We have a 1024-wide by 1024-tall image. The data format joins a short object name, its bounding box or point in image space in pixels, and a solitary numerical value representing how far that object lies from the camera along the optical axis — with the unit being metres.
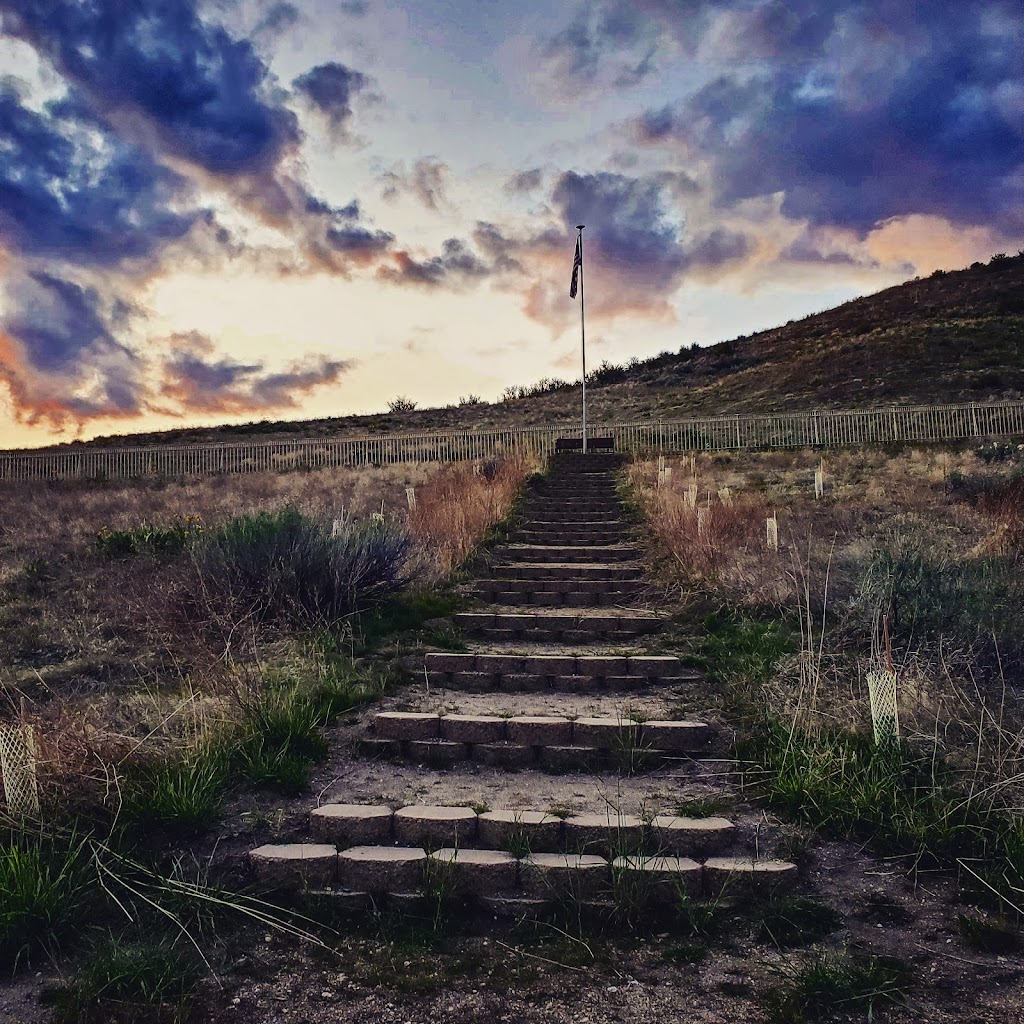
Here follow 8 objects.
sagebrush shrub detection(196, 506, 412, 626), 7.40
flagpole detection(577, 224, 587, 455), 22.59
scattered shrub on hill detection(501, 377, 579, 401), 46.88
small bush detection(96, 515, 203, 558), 11.05
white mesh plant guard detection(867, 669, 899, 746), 4.05
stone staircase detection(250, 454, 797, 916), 3.30
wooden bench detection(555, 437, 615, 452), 25.14
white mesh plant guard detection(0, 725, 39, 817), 3.53
